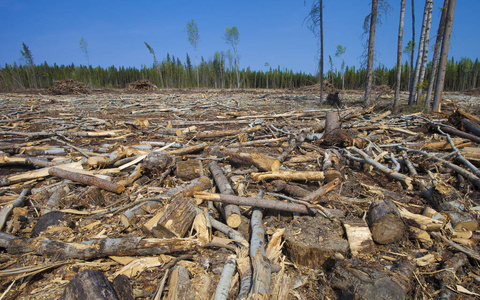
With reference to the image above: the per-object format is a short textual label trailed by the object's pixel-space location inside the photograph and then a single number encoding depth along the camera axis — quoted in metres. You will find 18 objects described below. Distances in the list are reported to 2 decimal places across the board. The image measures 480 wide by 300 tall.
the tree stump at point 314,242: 2.33
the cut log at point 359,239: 2.35
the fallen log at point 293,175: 3.64
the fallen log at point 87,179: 3.58
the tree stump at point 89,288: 1.69
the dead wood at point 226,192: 2.75
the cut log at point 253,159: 3.82
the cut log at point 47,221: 2.82
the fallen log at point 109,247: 2.34
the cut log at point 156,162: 4.08
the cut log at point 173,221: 2.45
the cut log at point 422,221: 2.57
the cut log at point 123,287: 1.85
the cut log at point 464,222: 2.55
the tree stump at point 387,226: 2.48
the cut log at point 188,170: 4.00
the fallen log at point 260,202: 2.84
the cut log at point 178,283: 1.86
